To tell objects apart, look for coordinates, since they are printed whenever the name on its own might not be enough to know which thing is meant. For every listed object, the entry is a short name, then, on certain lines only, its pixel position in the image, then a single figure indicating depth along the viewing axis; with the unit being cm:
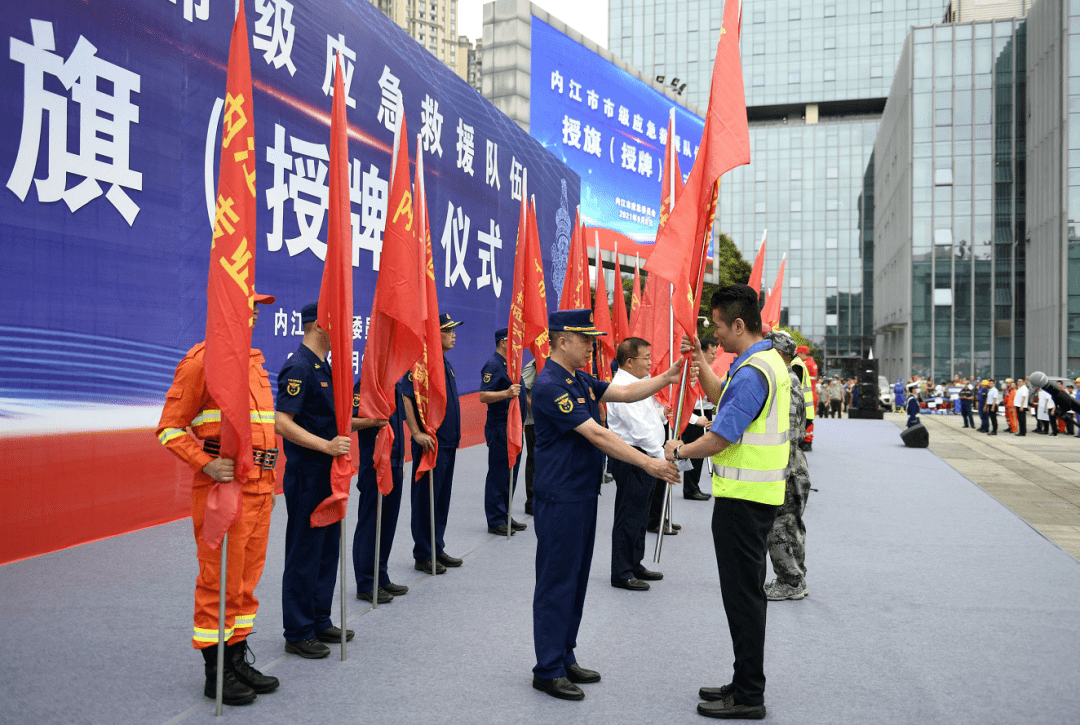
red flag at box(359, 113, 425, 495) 520
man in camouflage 557
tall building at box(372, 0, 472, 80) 13912
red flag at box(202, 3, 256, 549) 356
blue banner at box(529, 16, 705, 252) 2217
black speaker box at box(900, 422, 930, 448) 1694
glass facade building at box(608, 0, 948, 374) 7875
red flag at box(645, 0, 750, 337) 458
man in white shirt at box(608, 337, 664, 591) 577
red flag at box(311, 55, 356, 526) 418
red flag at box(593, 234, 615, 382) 1075
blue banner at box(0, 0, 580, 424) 573
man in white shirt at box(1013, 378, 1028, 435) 2195
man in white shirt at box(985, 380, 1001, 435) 2248
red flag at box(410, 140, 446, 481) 580
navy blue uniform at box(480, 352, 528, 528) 766
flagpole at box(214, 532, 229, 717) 343
